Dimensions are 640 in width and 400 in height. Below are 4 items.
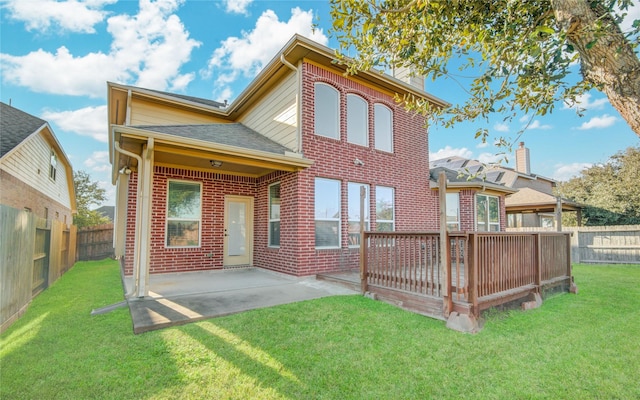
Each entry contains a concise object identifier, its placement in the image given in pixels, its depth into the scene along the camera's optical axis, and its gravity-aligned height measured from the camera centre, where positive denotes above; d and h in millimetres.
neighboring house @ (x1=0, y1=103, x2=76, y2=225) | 8812 +2011
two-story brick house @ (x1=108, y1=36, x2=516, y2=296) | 7031 +1345
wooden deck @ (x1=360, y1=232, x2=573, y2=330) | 4277 -828
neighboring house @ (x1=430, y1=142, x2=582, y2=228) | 15888 +1660
